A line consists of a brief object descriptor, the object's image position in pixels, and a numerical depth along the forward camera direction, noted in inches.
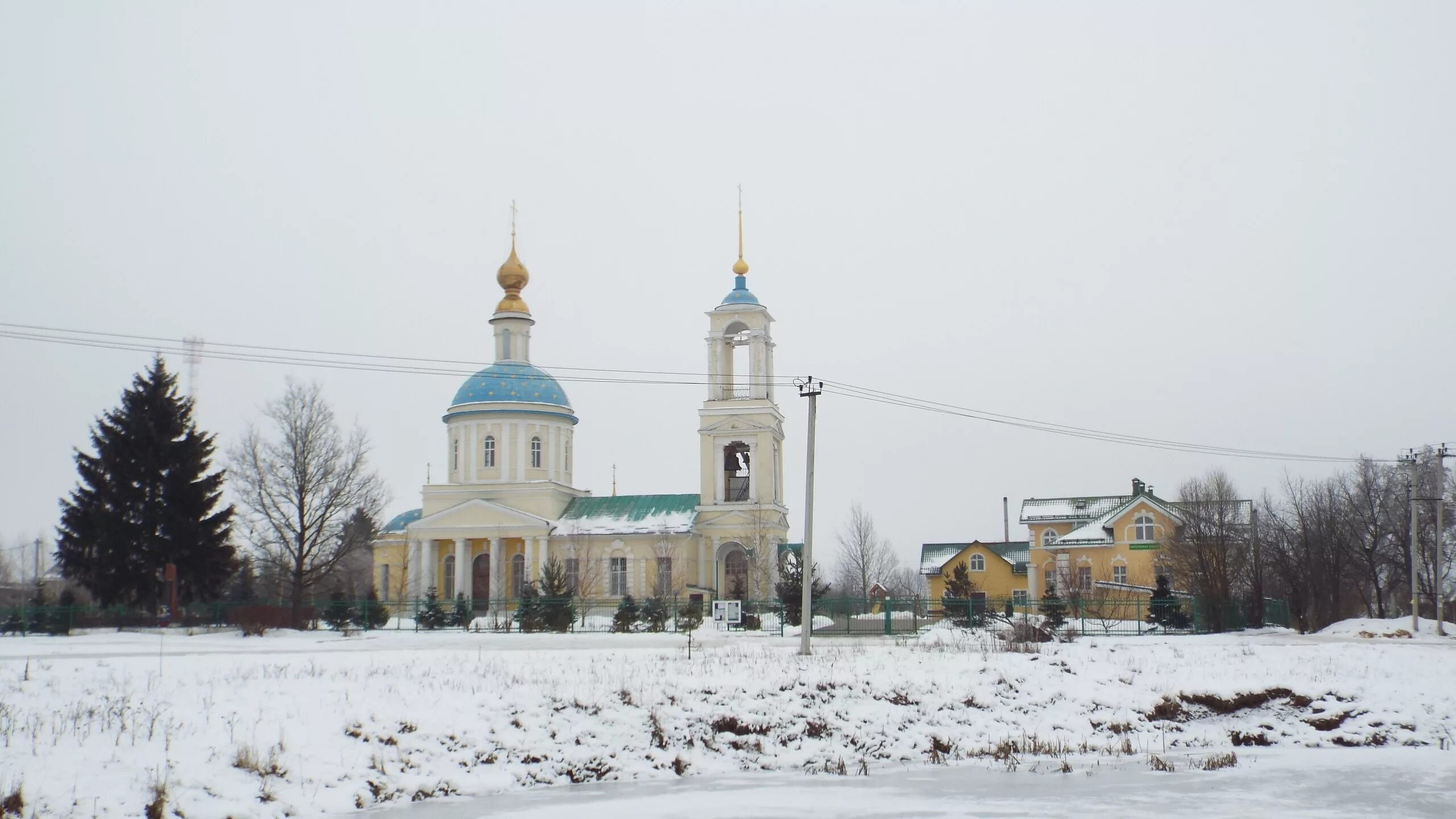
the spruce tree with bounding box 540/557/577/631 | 1553.9
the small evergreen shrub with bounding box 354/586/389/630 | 1637.6
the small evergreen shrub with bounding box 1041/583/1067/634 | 1424.7
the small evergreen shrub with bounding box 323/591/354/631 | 1642.5
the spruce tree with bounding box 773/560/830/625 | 1577.3
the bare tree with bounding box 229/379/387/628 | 1754.4
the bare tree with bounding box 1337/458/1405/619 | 2087.8
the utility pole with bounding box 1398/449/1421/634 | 1432.1
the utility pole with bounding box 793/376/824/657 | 1010.1
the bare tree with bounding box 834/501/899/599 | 2849.4
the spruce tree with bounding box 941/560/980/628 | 1450.5
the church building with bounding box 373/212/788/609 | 2367.1
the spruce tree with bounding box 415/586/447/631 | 1654.8
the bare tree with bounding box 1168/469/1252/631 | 1533.0
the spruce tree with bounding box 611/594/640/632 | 1534.2
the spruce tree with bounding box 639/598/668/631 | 1539.1
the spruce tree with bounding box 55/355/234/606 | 1601.9
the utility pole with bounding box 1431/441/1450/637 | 1505.9
